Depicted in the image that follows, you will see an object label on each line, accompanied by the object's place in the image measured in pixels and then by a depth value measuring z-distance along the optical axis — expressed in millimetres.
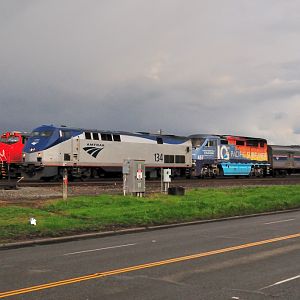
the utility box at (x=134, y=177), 27406
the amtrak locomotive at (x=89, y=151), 39312
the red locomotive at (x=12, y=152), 41250
